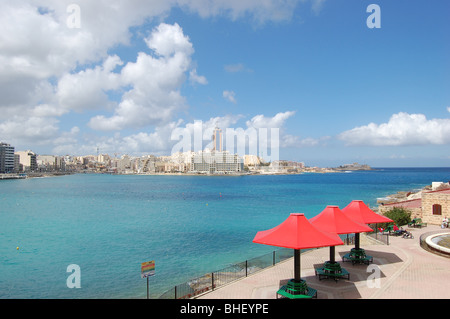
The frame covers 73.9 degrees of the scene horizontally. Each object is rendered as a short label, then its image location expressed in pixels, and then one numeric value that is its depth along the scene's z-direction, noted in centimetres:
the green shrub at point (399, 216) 2372
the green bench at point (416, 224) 2264
